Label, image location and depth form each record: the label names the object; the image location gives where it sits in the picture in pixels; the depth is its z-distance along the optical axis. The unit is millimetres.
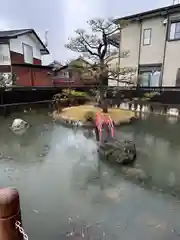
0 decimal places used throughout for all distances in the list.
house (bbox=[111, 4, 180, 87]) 10766
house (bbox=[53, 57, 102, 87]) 8839
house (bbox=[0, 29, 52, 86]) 13438
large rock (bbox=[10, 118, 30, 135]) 6921
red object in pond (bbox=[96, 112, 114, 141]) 5742
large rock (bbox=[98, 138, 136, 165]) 4463
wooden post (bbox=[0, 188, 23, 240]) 1022
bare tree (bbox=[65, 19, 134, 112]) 8625
